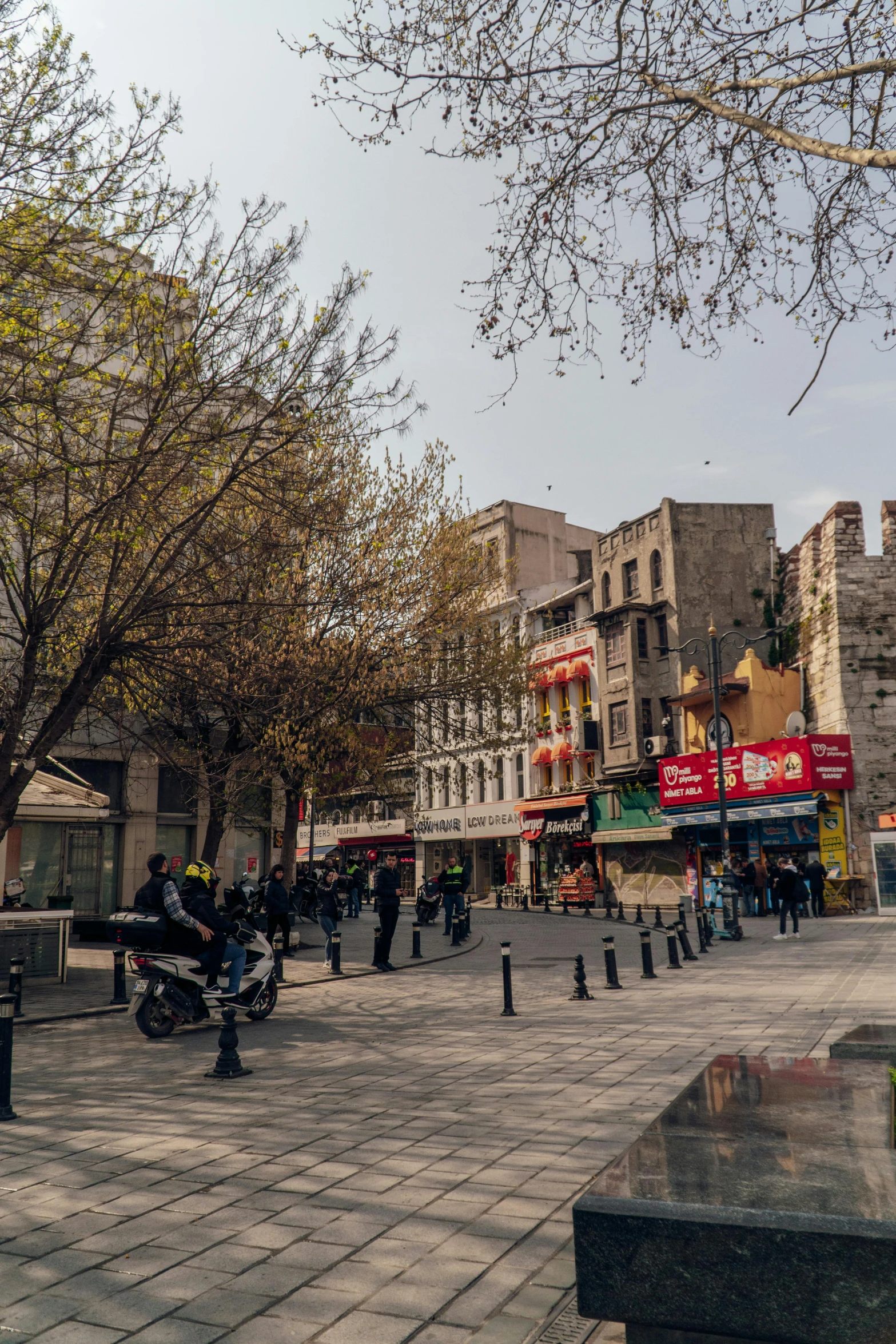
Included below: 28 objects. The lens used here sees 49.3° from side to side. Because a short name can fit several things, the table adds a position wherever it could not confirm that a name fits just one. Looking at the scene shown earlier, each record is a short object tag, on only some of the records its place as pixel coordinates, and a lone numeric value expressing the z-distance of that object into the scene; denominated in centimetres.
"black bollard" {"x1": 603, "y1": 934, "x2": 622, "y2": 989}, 1310
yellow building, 3472
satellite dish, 3247
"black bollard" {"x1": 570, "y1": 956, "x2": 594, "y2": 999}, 1233
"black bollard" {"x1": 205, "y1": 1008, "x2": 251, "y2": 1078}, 798
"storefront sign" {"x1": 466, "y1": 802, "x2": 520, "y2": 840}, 4869
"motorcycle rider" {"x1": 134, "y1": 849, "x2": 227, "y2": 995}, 998
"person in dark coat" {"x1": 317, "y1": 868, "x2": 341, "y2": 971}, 1769
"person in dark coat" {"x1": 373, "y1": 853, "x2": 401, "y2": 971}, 1634
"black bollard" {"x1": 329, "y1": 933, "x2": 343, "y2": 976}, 1584
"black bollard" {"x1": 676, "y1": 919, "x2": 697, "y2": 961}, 1709
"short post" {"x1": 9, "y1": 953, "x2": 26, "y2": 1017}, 1212
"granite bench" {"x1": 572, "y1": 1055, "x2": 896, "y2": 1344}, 268
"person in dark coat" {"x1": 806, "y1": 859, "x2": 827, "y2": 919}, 2689
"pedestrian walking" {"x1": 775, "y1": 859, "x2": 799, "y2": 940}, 2105
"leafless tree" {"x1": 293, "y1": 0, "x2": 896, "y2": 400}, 757
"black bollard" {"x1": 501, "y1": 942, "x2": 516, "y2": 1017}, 1115
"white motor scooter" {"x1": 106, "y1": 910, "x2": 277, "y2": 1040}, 1001
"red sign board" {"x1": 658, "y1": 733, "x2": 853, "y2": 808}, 3006
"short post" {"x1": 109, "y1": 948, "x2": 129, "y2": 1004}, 1268
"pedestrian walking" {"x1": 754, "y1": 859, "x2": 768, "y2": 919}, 3072
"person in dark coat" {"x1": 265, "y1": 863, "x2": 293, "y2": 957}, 1802
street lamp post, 2114
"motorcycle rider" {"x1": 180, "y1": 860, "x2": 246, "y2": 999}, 1015
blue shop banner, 3125
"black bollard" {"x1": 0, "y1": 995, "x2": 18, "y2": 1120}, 670
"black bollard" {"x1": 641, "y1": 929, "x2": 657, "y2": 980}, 1443
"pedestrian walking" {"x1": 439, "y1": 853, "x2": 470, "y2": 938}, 2350
